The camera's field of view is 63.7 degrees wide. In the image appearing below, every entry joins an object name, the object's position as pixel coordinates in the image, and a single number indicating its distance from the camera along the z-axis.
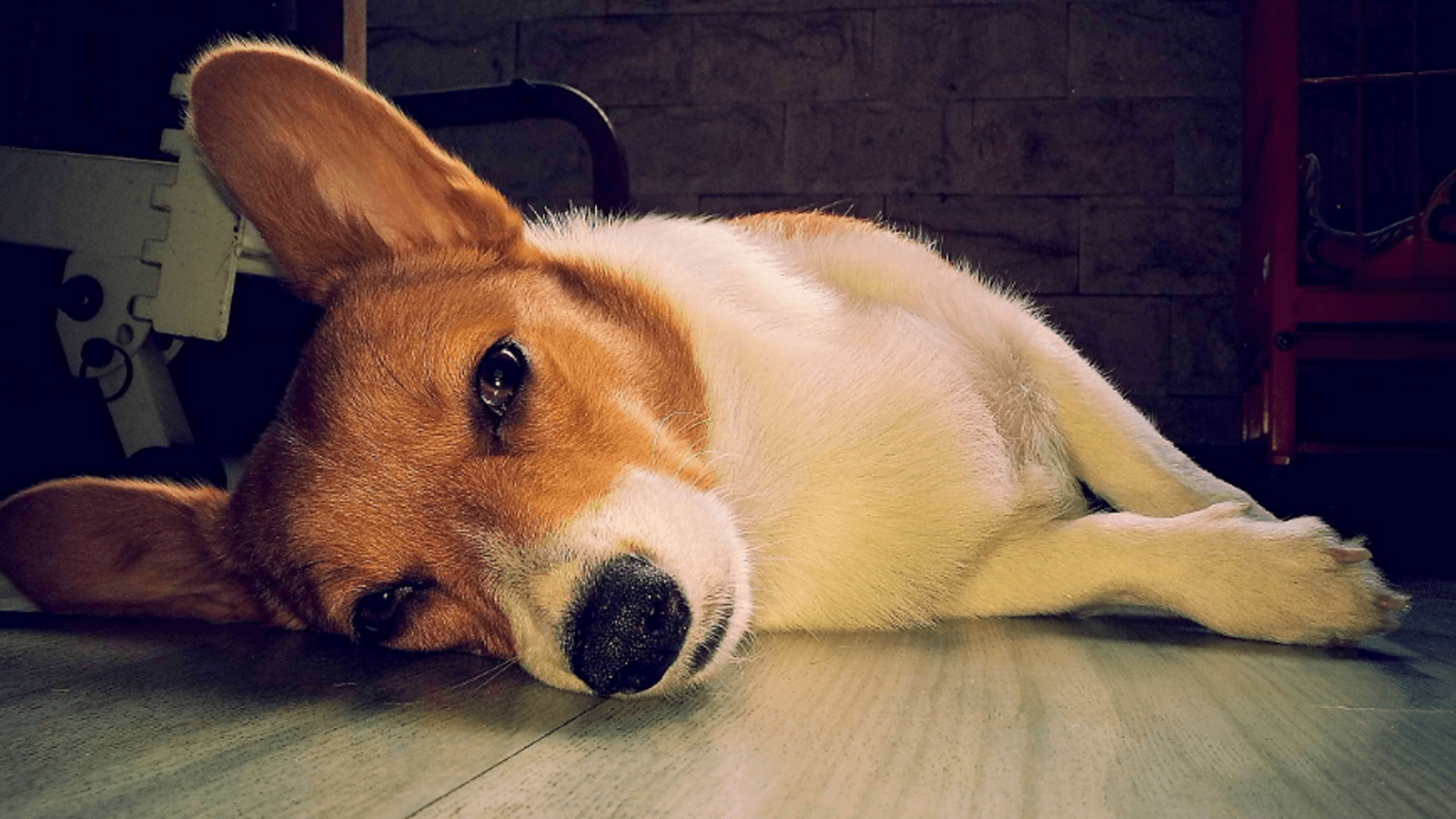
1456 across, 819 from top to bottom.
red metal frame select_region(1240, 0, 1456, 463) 0.77
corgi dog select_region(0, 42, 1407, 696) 0.36
